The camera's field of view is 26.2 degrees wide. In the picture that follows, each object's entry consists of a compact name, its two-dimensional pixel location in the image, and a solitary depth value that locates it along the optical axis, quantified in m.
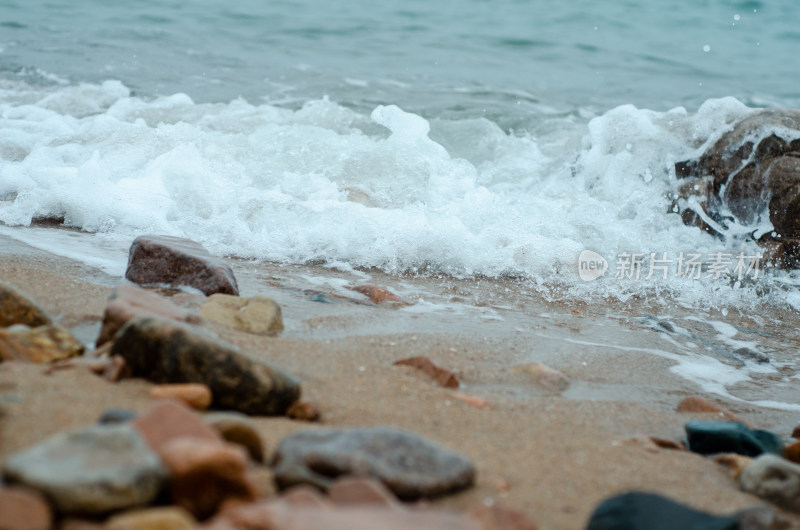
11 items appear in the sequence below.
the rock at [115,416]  1.31
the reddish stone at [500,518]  1.27
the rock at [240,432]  1.31
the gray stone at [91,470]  1.20
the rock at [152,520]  1.20
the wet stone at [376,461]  1.28
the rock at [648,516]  1.26
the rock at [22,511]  1.19
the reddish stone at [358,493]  1.25
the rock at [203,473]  1.23
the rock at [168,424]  1.27
